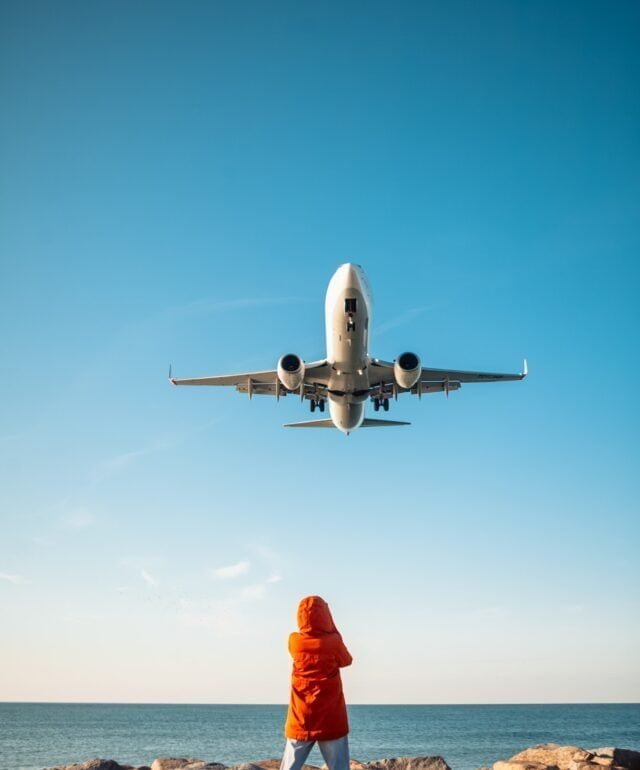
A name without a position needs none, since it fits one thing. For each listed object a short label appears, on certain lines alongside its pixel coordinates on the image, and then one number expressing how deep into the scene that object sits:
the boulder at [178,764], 13.79
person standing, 6.21
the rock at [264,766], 13.37
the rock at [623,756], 14.97
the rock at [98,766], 15.08
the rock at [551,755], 15.60
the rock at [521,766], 13.36
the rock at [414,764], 15.28
